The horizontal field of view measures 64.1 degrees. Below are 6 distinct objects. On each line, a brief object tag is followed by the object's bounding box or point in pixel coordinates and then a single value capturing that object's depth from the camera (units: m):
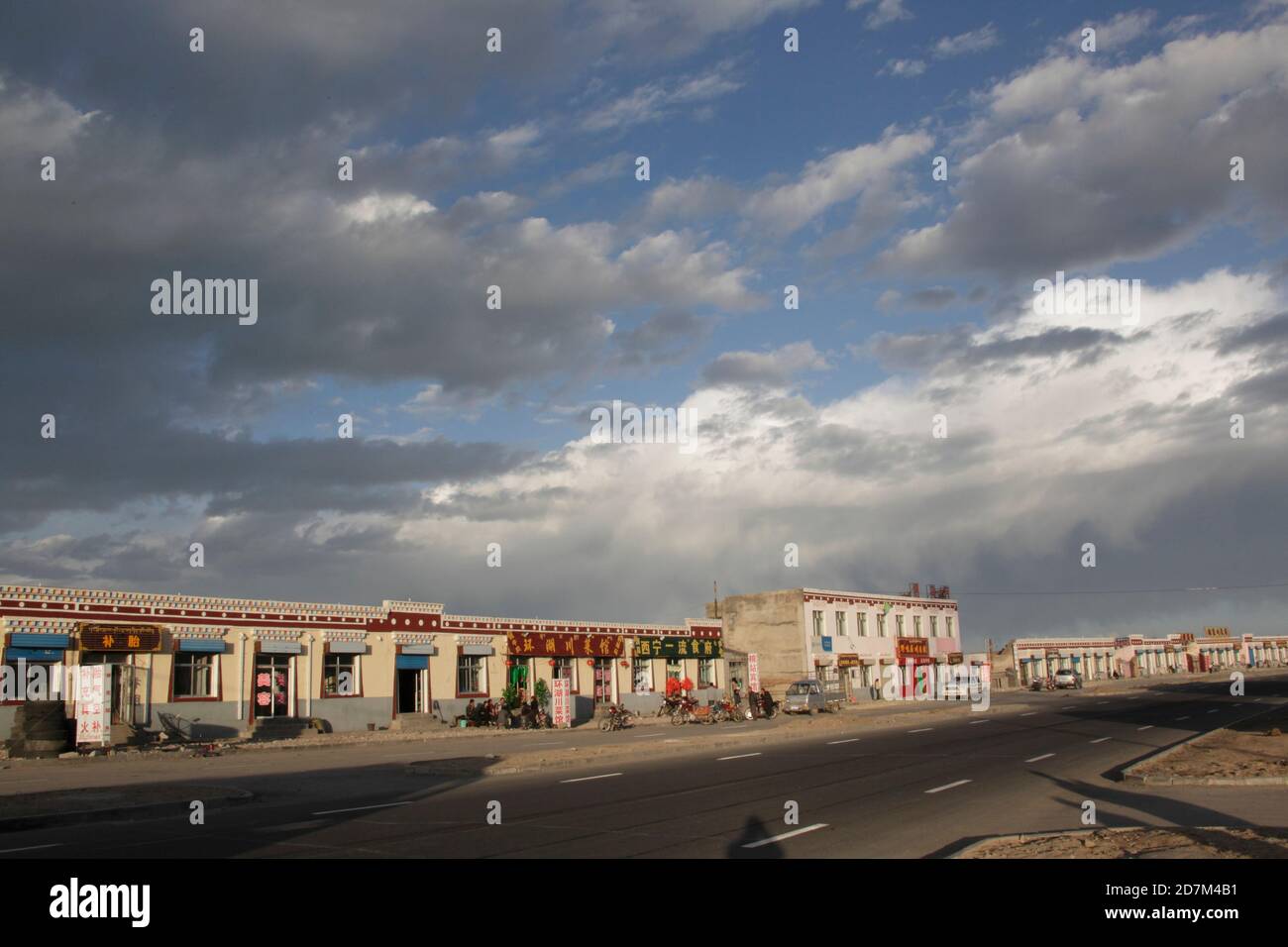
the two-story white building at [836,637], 71.19
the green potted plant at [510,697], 46.24
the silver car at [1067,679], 81.94
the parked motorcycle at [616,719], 43.16
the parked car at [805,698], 51.59
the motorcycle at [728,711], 47.06
